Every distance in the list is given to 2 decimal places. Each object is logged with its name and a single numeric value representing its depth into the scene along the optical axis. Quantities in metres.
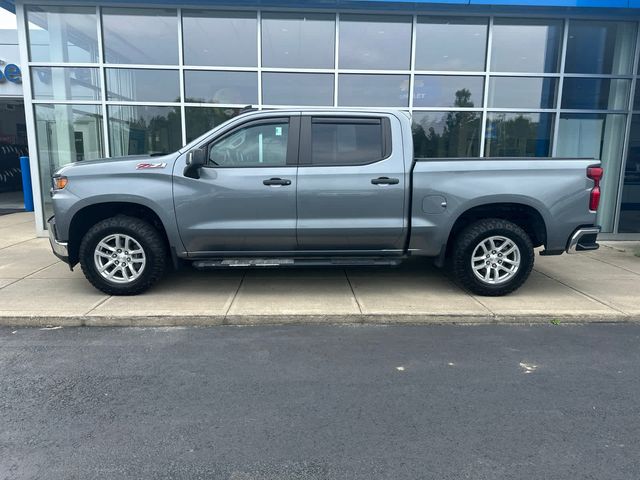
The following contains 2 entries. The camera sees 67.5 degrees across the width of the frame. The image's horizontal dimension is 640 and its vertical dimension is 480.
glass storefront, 8.91
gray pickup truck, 5.23
